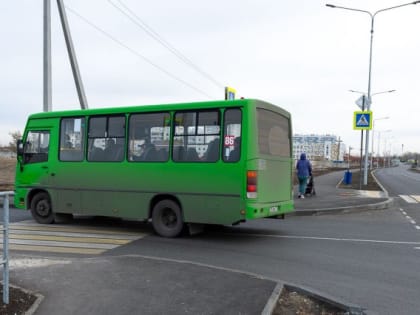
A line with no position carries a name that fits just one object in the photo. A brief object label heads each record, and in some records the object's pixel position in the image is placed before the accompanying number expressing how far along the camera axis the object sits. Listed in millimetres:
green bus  8656
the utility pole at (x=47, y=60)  18798
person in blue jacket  17766
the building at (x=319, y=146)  117262
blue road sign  20312
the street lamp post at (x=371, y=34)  23381
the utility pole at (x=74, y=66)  22797
